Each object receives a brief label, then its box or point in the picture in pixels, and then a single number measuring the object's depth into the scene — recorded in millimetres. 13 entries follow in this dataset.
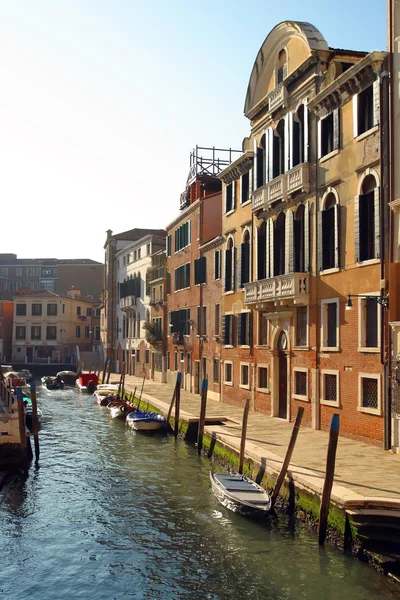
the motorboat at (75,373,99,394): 49844
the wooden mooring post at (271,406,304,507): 13922
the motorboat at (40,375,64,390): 52062
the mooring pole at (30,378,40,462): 21125
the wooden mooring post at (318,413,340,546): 11789
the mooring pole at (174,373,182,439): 25391
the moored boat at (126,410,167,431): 26516
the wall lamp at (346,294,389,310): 16528
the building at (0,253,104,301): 85062
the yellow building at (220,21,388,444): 17797
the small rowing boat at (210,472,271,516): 13980
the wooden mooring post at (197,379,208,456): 21750
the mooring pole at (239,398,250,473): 16969
